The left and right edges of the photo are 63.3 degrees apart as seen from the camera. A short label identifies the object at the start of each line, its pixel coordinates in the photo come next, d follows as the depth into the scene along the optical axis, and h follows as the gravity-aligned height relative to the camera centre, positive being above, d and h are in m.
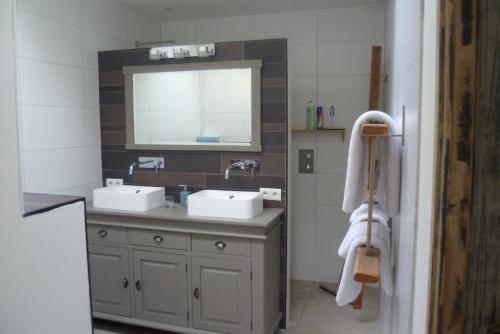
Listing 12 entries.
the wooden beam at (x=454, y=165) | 0.58 -0.05
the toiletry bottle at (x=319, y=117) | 3.49 +0.15
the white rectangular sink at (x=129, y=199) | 2.83 -0.44
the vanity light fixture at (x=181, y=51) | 2.90 +0.62
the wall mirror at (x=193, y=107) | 2.95 +0.23
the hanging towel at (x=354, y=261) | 1.38 -0.43
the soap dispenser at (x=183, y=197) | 3.02 -0.46
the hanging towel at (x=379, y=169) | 1.33 -0.12
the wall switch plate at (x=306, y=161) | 3.65 -0.23
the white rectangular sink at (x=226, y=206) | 2.62 -0.46
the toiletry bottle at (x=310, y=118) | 3.48 +0.14
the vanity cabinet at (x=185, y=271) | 2.58 -0.90
